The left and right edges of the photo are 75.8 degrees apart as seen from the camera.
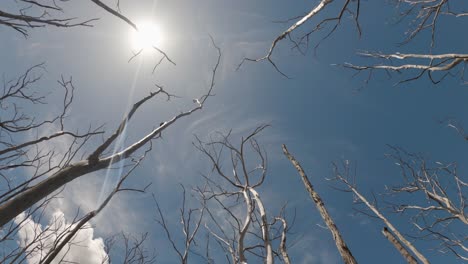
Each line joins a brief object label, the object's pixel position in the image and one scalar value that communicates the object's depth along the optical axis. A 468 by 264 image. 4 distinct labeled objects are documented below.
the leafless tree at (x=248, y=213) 3.77
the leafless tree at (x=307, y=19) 3.27
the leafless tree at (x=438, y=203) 7.58
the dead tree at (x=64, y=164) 2.26
